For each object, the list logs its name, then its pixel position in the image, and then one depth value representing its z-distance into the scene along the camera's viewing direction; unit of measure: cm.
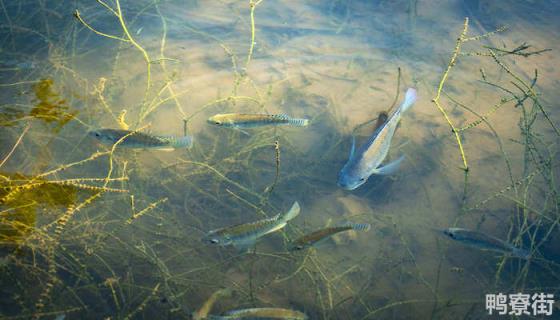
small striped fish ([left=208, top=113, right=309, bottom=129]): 404
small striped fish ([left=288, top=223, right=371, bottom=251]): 323
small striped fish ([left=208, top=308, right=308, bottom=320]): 303
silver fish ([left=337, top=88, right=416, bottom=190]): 359
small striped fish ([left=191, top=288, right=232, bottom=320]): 330
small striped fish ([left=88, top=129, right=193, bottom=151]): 381
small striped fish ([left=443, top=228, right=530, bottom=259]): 342
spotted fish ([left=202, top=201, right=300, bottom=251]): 320
